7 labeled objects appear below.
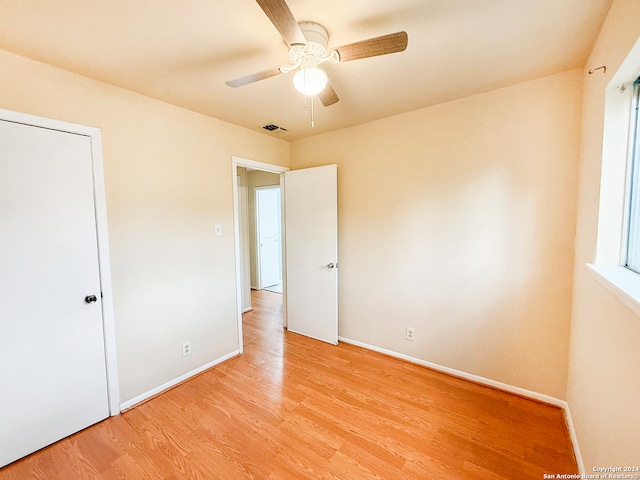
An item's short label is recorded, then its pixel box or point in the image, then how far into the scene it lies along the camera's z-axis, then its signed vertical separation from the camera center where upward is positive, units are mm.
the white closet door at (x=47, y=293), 1455 -413
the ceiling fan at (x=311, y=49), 966 +785
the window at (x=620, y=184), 1205 +180
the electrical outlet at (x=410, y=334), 2474 -1085
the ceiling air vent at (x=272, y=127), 2645 +1027
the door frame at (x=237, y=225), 2615 -12
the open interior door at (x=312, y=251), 2846 -322
